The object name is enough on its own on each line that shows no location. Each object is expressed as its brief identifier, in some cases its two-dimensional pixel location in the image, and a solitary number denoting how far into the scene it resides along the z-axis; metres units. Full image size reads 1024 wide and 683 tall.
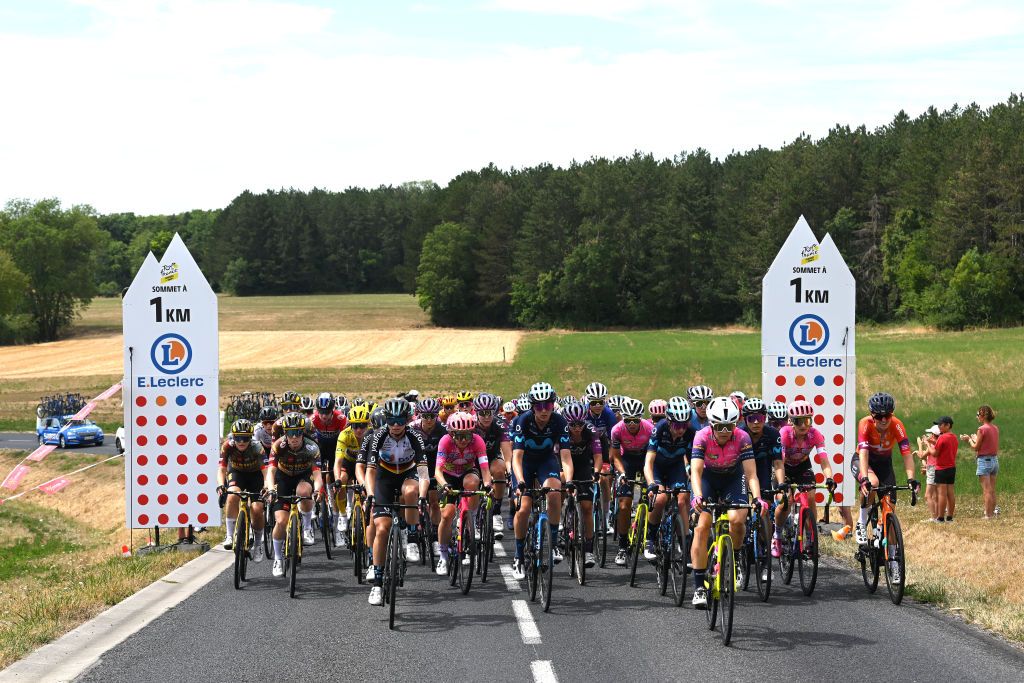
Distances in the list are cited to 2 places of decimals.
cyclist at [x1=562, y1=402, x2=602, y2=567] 13.88
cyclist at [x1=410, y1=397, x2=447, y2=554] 13.23
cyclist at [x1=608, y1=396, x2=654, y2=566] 14.57
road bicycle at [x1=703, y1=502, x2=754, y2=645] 9.98
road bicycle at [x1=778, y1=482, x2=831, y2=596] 12.45
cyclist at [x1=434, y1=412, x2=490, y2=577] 12.59
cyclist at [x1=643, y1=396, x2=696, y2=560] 12.93
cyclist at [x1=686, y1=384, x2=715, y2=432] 13.90
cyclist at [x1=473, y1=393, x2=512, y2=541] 13.30
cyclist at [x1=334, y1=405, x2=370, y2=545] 14.15
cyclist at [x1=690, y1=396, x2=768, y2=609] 10.86
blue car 41.95
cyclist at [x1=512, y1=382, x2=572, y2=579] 12.91
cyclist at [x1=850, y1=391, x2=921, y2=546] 13.47
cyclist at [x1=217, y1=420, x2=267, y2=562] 14.16
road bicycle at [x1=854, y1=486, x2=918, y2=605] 11.65
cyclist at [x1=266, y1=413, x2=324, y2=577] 13.53
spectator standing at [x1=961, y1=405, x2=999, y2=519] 19.70
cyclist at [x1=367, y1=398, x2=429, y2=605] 12.13
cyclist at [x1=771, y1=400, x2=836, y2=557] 13.75
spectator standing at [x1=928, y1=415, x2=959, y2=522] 19.23
